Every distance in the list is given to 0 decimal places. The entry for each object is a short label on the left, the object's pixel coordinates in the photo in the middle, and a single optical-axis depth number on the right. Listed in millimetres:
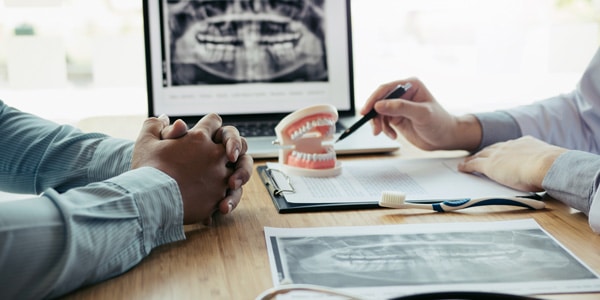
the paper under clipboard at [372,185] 999
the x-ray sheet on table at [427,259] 706
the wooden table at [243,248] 708
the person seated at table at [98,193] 689
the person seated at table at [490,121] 1285
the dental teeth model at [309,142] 1155
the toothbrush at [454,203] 959
